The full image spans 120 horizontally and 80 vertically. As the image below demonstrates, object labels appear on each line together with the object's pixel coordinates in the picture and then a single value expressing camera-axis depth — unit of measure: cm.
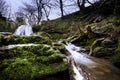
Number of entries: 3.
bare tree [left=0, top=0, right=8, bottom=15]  2015
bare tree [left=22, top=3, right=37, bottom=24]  1802
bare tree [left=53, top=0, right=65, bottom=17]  1314
